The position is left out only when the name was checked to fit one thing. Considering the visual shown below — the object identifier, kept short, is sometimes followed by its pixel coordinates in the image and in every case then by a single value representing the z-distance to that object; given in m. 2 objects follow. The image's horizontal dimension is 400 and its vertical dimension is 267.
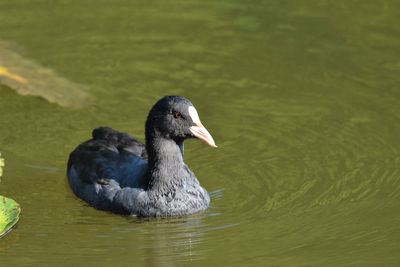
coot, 20.25
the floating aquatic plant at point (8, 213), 18.97
